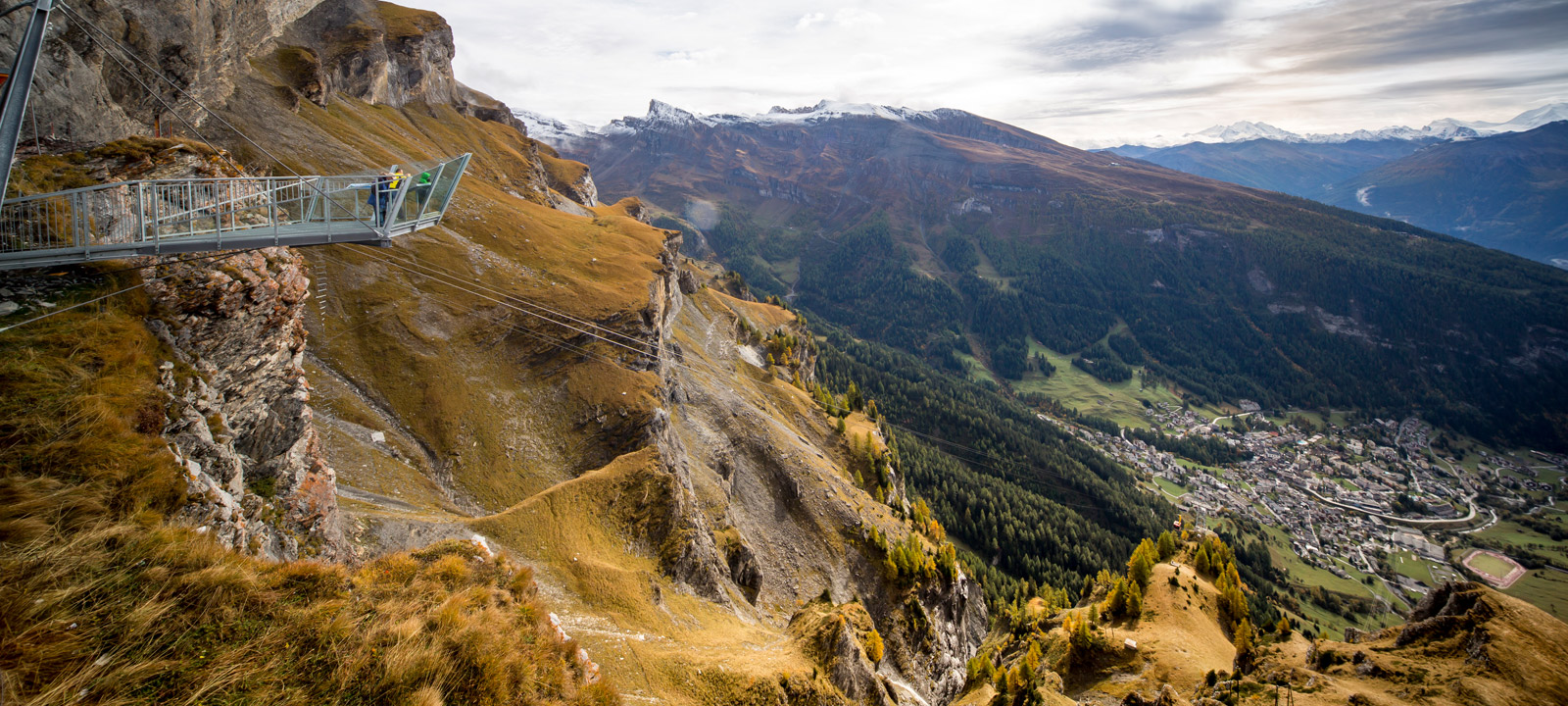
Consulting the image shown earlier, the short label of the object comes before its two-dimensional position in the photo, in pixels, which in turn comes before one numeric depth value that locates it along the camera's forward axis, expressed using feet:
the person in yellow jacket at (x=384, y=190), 66.08
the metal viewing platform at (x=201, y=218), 51.72
